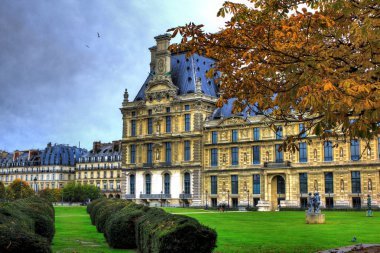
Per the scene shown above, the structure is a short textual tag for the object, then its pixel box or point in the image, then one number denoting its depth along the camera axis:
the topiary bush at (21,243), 11.09
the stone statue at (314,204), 37.69
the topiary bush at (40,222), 20.11
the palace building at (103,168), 134.00
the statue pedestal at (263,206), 71.62
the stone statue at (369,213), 47.69
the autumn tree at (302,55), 12.27
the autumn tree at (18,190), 106.62
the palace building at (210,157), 70.38
